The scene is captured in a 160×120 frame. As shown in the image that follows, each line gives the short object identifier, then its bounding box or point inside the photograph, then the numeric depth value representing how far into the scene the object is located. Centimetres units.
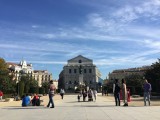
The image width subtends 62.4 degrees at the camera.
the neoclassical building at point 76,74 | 8041
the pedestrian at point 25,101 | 943
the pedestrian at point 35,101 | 968
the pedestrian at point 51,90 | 829
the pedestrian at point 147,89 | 921
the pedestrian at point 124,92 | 911
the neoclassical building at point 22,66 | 6726
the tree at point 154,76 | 2218
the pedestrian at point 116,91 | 916
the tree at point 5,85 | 2773
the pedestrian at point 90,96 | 1379
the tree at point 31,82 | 3507
